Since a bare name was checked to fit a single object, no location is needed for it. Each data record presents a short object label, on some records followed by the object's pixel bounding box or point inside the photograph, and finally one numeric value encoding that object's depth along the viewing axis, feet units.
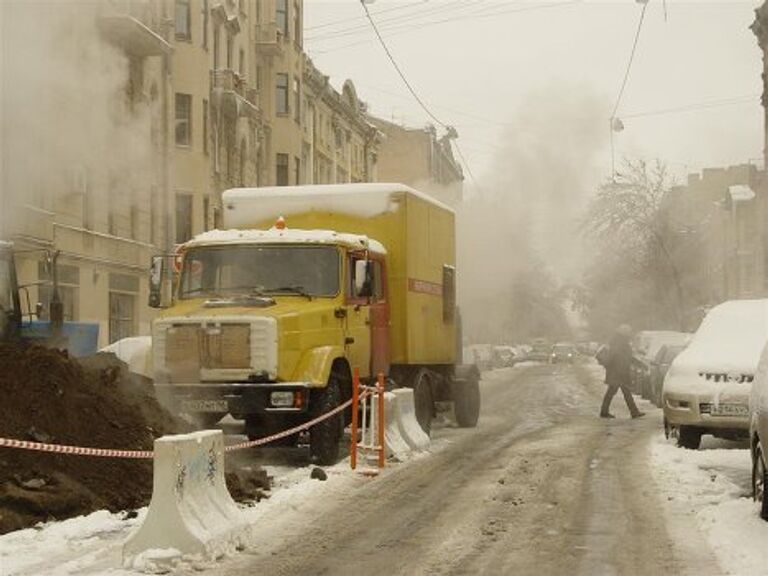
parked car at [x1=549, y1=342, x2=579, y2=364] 254.68
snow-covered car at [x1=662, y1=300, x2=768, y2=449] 42.73
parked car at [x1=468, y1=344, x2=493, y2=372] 175.88
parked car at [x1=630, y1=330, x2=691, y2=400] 89.20
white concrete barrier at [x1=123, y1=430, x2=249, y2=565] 23.63
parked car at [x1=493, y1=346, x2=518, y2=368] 199.83
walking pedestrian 66.49
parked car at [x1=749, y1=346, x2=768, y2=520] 27.40
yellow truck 39.29
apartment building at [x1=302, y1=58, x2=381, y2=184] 168.66
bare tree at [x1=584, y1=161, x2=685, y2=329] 170.14
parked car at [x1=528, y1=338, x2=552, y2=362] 250.78
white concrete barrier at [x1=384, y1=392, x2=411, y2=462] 42.63
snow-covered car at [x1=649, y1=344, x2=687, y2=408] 78.64
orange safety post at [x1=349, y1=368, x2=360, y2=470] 39.50
